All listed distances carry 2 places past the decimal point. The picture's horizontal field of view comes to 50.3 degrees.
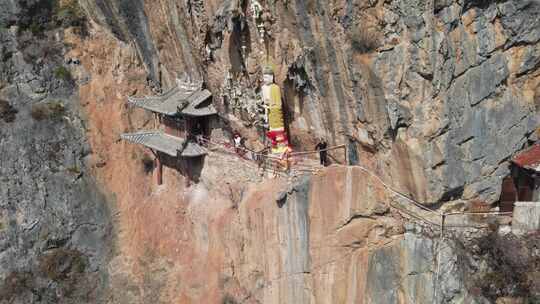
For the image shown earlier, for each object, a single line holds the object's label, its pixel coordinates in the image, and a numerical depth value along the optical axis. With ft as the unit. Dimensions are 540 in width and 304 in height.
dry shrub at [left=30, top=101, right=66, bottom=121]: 91.35
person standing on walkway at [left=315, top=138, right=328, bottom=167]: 65.62
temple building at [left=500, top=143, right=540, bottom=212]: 51.90
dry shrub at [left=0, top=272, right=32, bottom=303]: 84.99
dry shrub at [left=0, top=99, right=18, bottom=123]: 90.22
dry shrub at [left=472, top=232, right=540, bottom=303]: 49.62
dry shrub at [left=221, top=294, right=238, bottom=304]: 74.71
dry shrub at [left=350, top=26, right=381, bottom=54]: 52.65
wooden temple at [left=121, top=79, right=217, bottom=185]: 79.25
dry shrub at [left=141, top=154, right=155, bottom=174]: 90.74
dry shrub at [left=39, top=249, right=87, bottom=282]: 86.22
